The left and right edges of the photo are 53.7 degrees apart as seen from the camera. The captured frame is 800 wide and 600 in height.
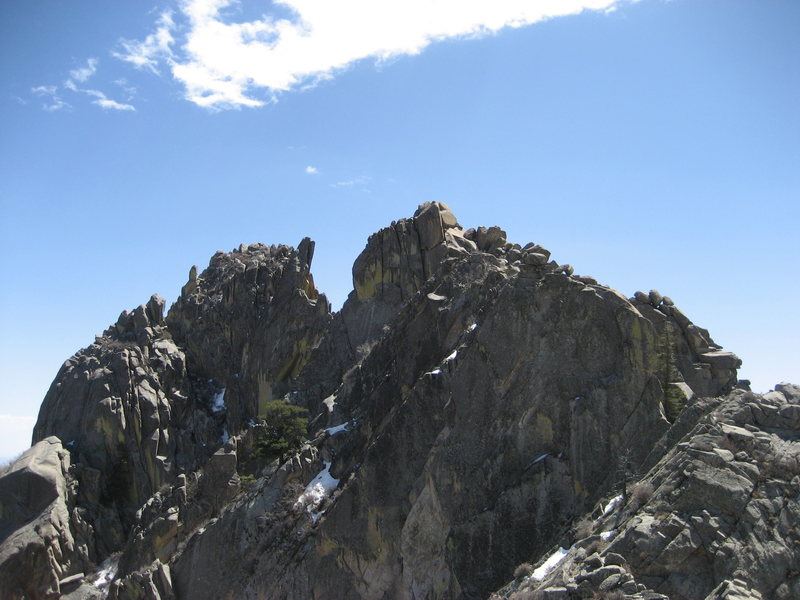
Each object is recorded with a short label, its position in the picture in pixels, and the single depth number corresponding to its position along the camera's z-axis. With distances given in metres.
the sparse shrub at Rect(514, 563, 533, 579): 28.66
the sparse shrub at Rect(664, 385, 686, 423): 33.72
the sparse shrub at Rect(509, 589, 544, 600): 23.31
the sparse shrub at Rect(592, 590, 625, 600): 21.38
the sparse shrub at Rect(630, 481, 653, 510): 25.54
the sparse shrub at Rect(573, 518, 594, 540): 27.82
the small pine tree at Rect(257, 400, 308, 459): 51.81
